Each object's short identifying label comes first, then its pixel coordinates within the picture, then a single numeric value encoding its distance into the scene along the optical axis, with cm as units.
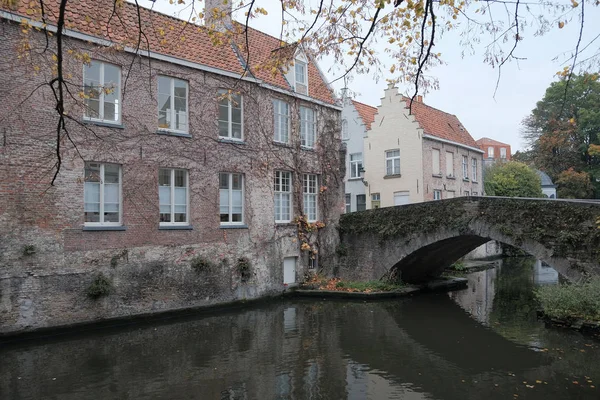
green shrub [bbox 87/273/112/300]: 1180
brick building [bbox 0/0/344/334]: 1100
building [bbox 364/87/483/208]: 2489
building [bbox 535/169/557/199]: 3909
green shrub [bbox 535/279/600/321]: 1134
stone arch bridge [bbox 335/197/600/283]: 1271
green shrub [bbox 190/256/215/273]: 1401
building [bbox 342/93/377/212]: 2781
